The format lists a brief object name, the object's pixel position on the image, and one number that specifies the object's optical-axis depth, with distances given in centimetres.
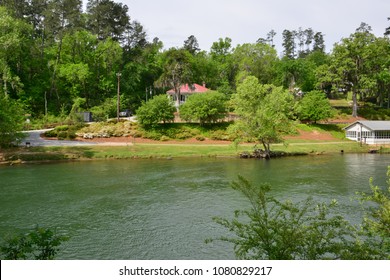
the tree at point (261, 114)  5362
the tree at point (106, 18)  9088
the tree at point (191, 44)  12112
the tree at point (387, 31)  8201
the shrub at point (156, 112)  6969
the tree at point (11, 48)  6644
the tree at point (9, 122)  5128
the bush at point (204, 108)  7219
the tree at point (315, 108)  7800
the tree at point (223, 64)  9858
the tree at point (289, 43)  16719
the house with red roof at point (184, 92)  9188
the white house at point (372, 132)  6691
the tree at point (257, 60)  9600
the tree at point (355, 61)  8538
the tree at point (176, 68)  8000
